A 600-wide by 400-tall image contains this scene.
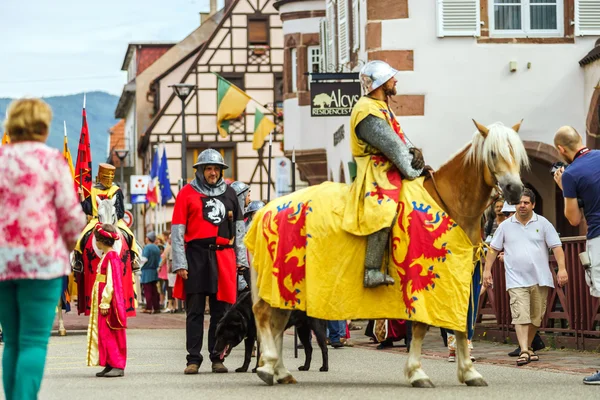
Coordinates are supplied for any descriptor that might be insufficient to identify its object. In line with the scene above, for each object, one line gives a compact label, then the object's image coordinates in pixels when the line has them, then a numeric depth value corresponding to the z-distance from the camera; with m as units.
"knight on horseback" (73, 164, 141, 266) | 14.89
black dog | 13.93
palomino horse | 11.27
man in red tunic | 13.82
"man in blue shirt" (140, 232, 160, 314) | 35.53
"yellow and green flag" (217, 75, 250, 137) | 44.41
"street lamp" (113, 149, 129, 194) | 68.50
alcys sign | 25.02
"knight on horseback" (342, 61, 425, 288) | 11.51
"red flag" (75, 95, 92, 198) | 18.44
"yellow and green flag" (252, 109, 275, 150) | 43.22
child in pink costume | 13.48
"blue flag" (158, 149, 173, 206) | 50.00
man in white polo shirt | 15.39
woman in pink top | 8.04
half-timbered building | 60.66
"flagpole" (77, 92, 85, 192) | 18.27
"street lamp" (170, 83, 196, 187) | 35.72
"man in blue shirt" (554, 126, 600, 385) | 11.64
